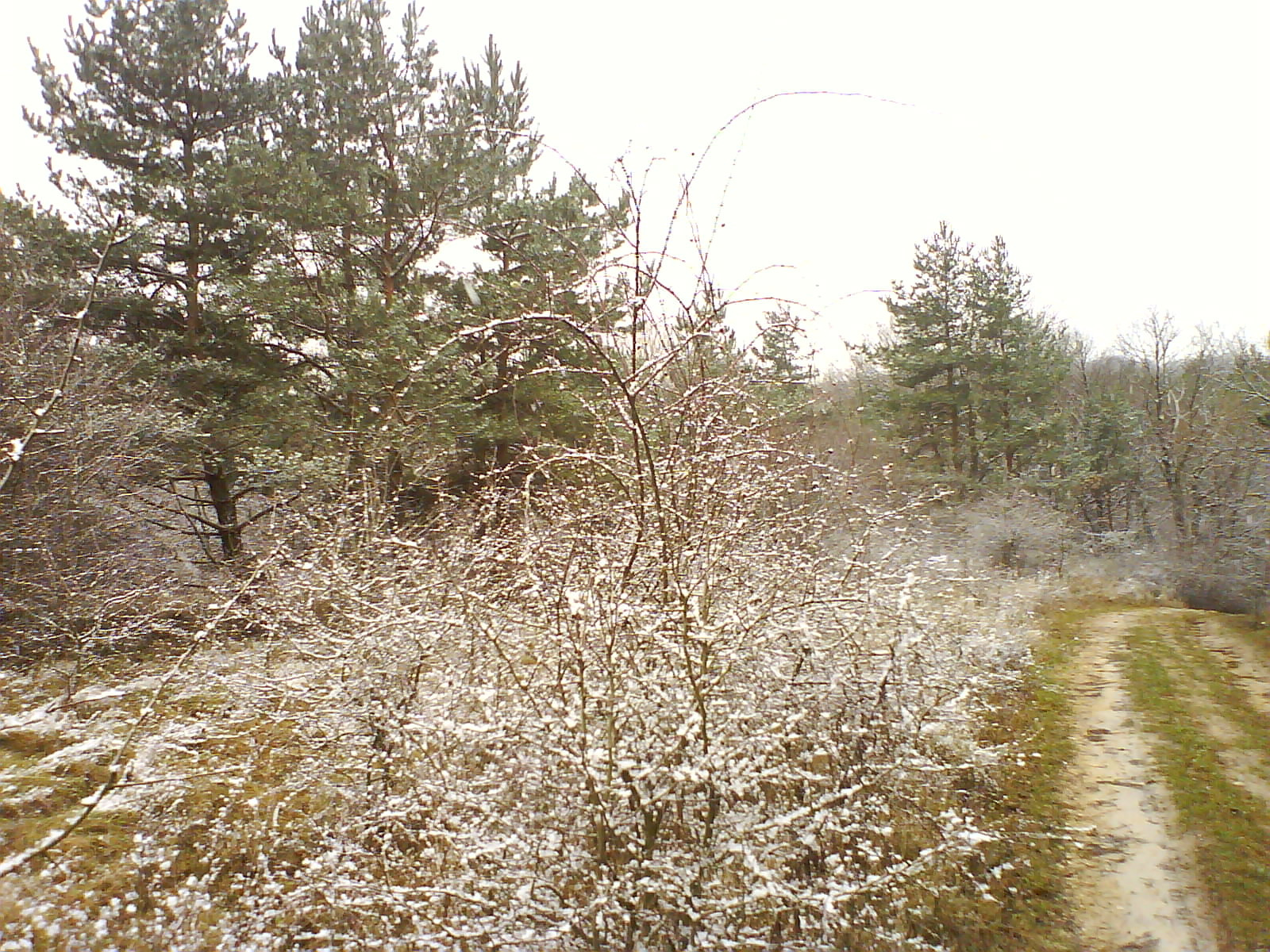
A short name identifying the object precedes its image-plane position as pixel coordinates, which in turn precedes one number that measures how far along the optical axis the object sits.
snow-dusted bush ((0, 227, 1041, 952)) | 2.97
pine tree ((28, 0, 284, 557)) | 10.60
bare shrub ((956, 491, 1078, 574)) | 17.42
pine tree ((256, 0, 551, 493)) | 11.00
